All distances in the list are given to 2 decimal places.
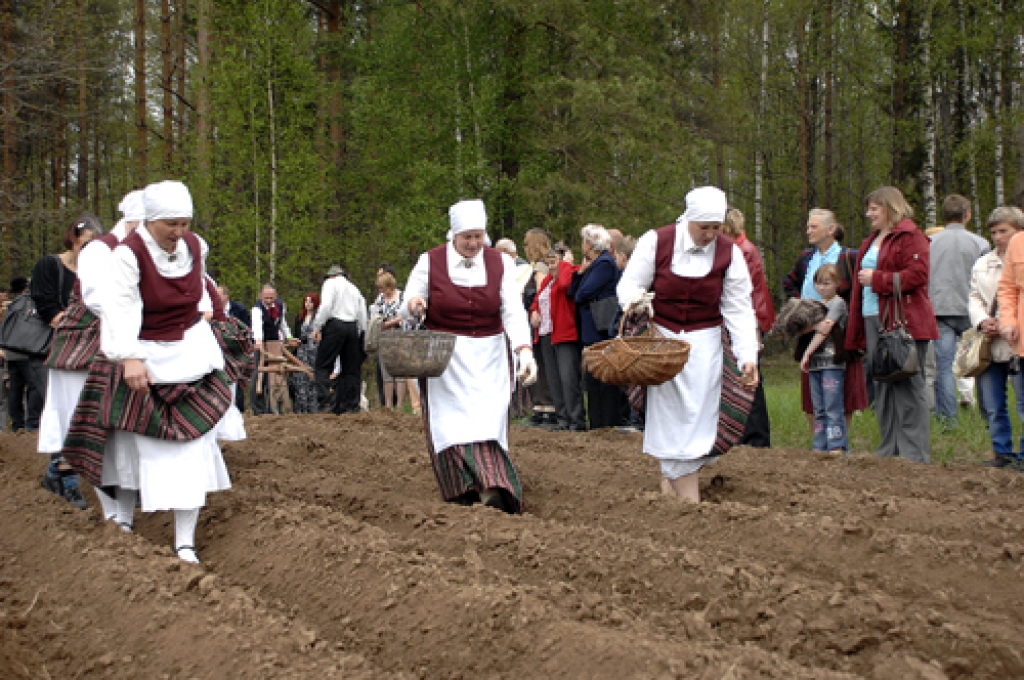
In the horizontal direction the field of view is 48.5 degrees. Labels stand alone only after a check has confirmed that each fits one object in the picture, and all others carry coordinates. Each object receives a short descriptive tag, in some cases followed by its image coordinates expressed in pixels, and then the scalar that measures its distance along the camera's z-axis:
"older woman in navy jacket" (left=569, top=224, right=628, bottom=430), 9.54
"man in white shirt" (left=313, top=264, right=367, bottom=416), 12.73
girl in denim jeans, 7.87
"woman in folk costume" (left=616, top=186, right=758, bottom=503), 6.02
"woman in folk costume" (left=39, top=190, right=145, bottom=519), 5.36
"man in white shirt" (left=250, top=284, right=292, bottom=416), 14.12
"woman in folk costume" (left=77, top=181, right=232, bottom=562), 5.10
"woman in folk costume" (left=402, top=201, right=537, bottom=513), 6.22
